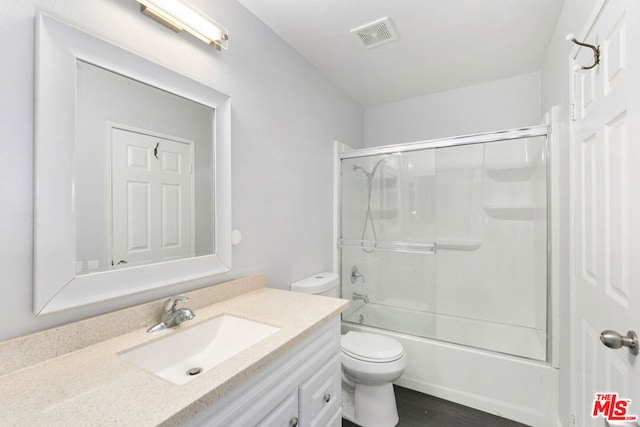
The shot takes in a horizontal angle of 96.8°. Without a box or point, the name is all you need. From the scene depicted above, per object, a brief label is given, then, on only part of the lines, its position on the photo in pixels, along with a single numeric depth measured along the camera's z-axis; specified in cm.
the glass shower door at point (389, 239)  244
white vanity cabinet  80
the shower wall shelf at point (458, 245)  242
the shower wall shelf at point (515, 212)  211
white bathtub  173
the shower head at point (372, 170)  255
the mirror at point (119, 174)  88
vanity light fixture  114
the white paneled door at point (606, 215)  82
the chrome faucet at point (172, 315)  111
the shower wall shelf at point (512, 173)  212
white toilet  169
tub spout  264
